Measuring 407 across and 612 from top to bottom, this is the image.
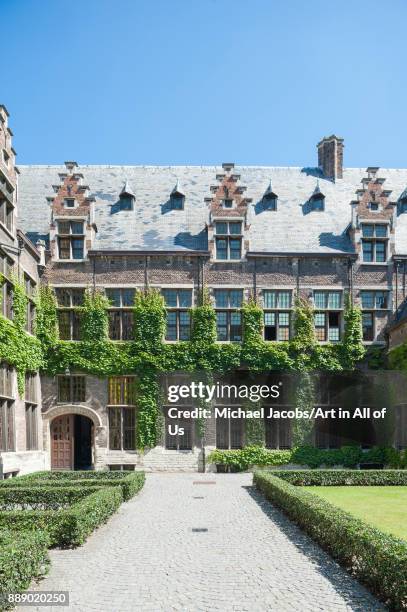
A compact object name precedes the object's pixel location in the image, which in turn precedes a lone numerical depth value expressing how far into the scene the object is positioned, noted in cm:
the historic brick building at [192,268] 3102
